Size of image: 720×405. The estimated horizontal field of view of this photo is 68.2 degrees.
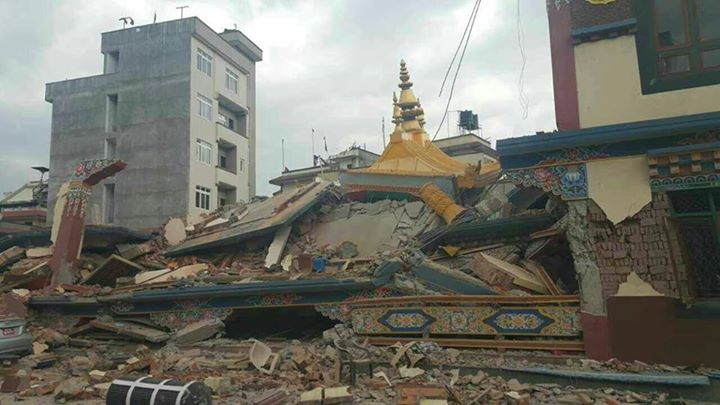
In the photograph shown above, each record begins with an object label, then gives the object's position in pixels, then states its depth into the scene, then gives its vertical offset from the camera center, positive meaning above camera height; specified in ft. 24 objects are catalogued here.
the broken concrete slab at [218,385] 23.54 -5.19
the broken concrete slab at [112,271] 44.04 +0.01
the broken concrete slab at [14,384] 26.66 -5.50
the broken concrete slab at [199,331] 34.78 -4.07
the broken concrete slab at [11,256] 49.39 +1.70
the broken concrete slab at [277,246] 42.22 +1.72
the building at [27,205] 111.24 +16.68
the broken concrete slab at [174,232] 51.78 +3.71
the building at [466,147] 124.98 +27.22
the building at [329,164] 128.16 +24.82
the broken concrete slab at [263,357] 27.37 -4.78
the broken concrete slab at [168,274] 41.01 -0.35
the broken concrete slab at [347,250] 41.50 +1.16
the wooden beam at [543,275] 26.96 -0.82
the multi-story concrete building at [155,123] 108.58 +31.40
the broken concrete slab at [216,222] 52.70 +4.58
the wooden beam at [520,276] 27.56 -0.83
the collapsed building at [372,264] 24.98 +0.15
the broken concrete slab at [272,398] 20.27 -5.05
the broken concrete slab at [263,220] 45.93 +4.17
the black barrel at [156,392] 18.44 -4.37
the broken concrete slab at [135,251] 48.39 +1.84
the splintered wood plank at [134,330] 36.19 -4.15
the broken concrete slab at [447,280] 28.66 -1.00
